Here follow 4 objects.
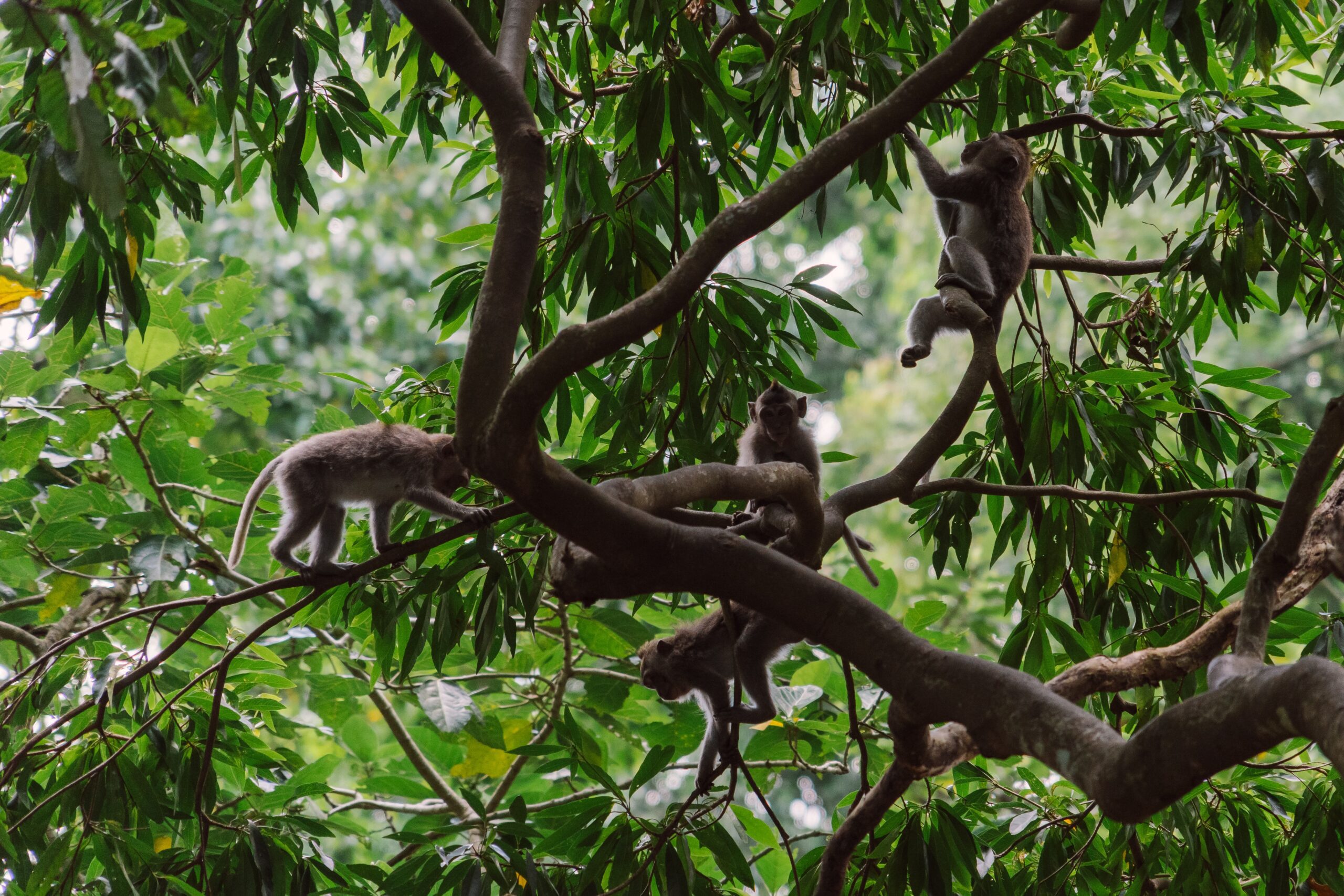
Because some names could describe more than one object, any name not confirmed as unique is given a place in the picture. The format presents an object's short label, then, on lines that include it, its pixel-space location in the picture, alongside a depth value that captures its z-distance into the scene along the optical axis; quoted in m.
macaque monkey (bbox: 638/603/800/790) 8.89
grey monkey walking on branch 9.51
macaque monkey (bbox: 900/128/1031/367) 9.66
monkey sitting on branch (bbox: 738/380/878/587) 9.65
